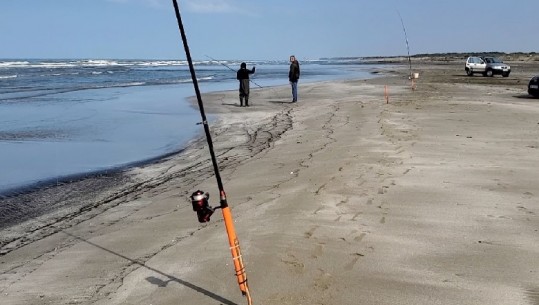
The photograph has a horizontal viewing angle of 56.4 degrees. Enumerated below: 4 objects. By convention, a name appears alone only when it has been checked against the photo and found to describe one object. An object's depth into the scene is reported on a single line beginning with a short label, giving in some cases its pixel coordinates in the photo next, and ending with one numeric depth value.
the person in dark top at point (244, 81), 19.66
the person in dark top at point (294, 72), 20.16
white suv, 36.47
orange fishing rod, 3.32
